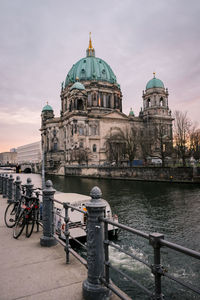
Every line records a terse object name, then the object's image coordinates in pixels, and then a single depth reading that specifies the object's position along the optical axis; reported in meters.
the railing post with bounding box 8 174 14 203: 13.92
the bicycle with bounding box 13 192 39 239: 7.68
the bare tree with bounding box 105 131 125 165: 77.75
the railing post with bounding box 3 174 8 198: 16.69
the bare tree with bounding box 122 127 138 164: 60.53
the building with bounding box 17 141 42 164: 145.95
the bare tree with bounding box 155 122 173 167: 50.17
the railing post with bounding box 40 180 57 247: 6.76
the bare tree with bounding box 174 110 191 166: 47.25
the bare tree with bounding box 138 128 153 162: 59.29
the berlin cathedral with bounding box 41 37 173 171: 80.94
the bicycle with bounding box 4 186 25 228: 8.67
